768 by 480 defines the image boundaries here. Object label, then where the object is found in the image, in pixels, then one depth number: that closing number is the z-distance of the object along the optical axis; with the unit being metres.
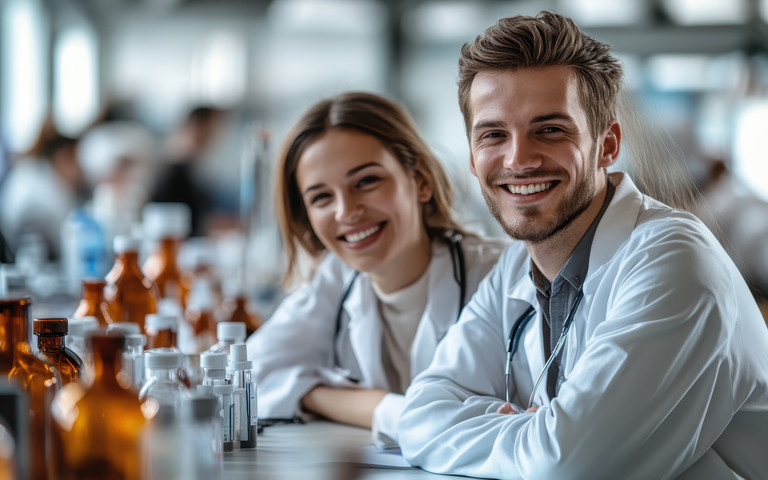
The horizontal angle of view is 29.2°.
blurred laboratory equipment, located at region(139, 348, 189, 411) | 1.29
